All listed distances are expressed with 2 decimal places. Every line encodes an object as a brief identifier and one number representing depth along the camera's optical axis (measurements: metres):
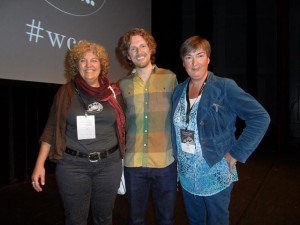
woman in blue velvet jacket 1.22
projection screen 2.26
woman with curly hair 1.37
